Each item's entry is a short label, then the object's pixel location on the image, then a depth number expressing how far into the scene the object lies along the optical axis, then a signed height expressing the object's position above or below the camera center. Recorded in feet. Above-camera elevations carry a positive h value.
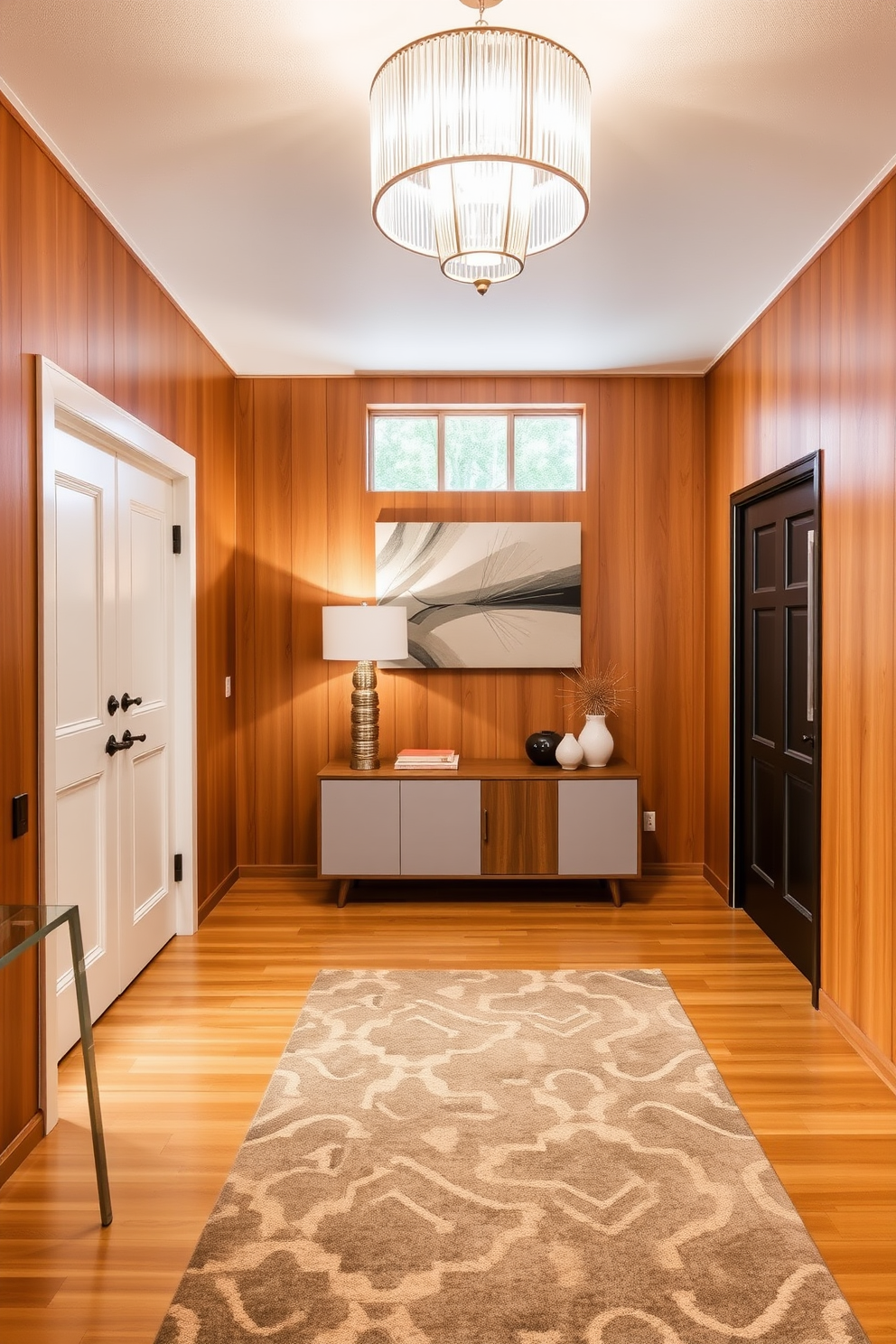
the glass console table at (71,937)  5.89 -1.75
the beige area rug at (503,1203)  5.81 -4.09
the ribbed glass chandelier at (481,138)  5.98 +3.55
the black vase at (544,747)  15.28 -1.46
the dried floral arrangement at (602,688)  16.26 -0.51
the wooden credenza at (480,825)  14.69 -2.62
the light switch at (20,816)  7.77 -1.30
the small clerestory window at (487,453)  16.53 +3.72
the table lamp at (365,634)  14.66 +0.42
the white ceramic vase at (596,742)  15.16 -1.37
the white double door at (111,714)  9.46 -0.63
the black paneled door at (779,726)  11.48 -0.93
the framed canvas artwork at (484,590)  16.05 +1.23
